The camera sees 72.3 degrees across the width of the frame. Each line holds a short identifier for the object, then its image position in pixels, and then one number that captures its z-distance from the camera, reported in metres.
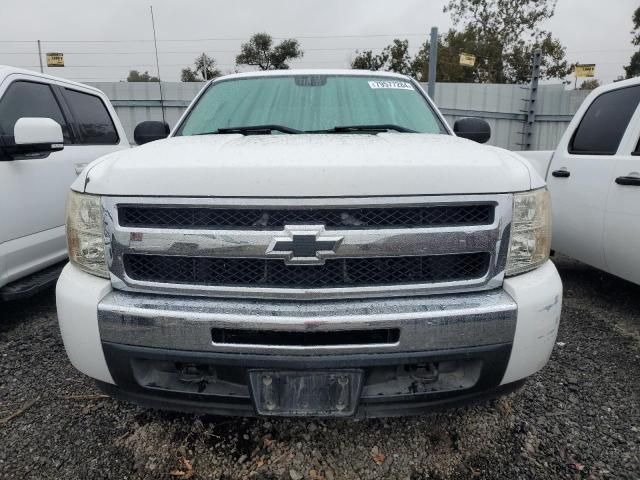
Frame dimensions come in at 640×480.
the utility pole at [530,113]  11.87
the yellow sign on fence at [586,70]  11.56
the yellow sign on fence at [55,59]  12.00
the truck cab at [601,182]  3.11
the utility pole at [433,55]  9.02
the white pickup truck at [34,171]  2.99
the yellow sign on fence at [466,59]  11.22
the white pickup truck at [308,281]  1.55
